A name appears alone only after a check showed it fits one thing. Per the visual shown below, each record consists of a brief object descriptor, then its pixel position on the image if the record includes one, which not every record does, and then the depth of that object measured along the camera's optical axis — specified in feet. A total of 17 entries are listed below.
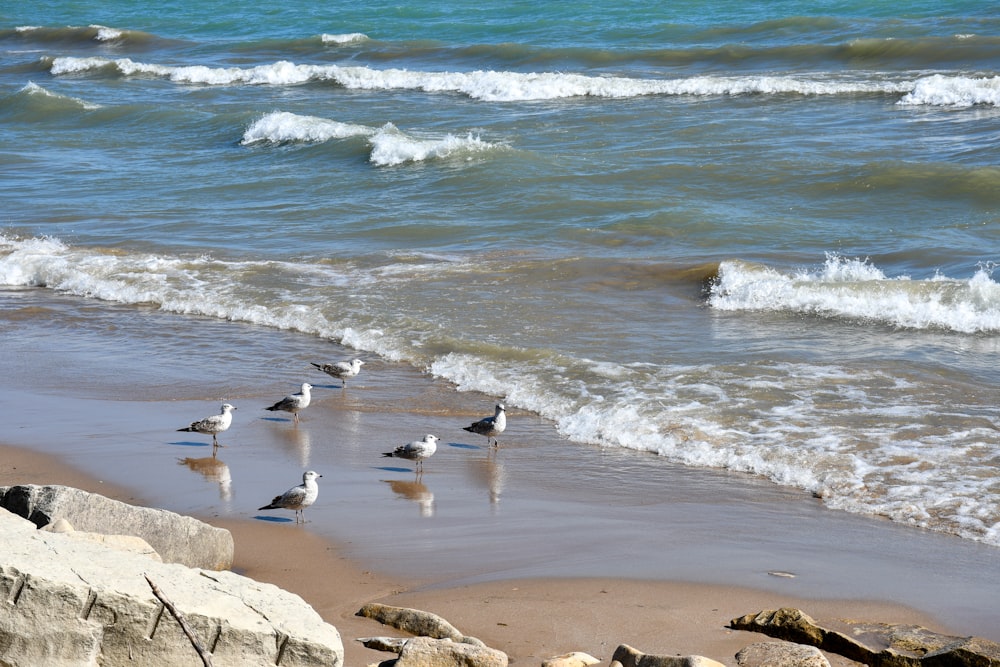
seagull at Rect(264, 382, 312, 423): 59.93
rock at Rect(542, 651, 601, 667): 32.09
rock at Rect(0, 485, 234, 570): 37.52
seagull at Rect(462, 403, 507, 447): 55.72
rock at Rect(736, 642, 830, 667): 31.94
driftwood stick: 24.31
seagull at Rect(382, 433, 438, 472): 52.08
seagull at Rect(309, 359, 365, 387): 65.26
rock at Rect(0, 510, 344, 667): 27.22
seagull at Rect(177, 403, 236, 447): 55.26
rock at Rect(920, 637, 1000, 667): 31.76
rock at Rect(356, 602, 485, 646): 34.12
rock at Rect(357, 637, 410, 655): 32.83
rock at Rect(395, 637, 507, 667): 31.19
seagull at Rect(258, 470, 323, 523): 45.83
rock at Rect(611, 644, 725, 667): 30.01
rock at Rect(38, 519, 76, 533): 34.78
